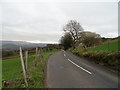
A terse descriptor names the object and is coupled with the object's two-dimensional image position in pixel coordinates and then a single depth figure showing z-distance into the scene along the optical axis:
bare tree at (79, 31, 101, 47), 30.90
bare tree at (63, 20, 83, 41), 42.60
